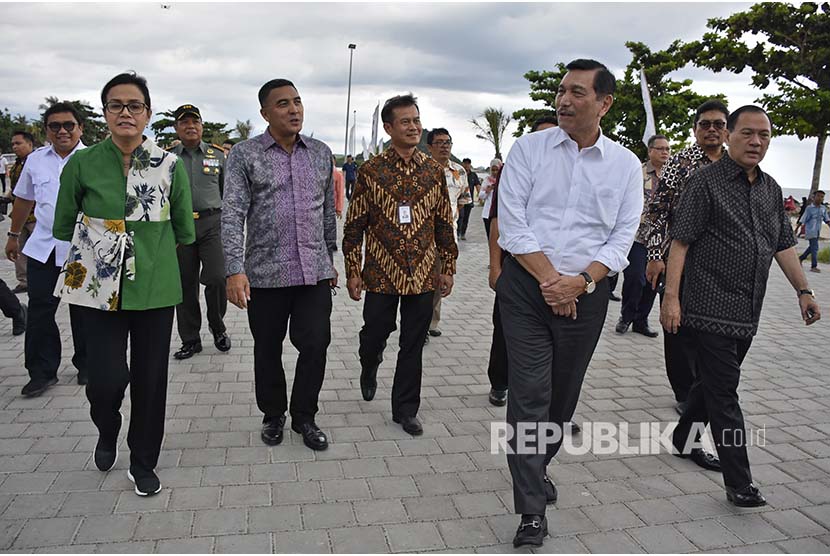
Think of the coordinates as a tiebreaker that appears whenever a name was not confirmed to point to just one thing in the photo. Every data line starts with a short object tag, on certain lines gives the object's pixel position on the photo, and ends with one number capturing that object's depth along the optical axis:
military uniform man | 5.82
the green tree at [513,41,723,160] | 29.97
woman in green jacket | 3.32
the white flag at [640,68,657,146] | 12.09
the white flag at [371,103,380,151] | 22.81
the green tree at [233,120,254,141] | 60.75
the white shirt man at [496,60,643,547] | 3.17
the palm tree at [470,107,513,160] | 46.59
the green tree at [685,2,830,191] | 23.42
